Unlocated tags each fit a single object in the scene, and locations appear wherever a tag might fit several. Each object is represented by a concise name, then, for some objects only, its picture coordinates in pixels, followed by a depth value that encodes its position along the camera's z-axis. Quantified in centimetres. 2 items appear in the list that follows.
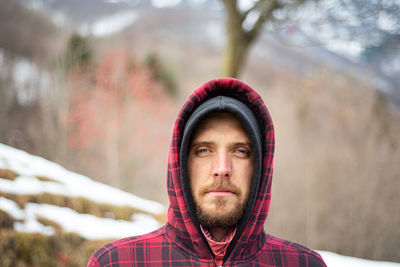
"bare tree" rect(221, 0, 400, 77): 425
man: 136
